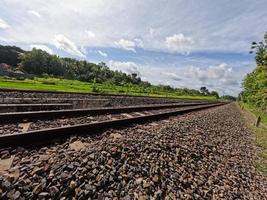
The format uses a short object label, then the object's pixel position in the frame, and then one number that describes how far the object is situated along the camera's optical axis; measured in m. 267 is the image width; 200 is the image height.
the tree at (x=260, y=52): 25.77
